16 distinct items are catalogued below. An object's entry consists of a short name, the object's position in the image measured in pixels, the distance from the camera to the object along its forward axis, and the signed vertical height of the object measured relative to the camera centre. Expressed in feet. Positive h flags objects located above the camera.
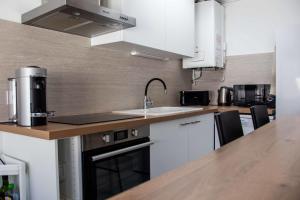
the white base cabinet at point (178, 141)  5.87 -1.40
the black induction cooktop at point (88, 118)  4.76 -0.57
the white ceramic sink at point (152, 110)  6.93 -0.61
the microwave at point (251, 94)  8.96 -0.15
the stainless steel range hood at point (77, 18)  4.62 +1.54
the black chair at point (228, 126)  3.93 -0.63
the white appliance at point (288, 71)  8.02 +0.63
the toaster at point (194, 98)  10.07 -0.30
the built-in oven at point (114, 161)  4.36 -1.40
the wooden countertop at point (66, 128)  3.74 -0.62
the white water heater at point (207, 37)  9.75 +2.18
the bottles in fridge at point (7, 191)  4.43 -1.81
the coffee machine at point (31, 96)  4.19 -0.06
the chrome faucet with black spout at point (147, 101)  7.78 -0.31
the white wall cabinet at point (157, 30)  6.22 +1.84
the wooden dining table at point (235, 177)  1.64 -0.70
